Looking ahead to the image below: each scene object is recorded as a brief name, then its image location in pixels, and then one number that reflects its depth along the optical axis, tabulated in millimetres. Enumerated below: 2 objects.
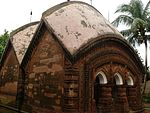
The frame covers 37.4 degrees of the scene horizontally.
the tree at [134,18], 18438
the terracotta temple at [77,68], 7605
